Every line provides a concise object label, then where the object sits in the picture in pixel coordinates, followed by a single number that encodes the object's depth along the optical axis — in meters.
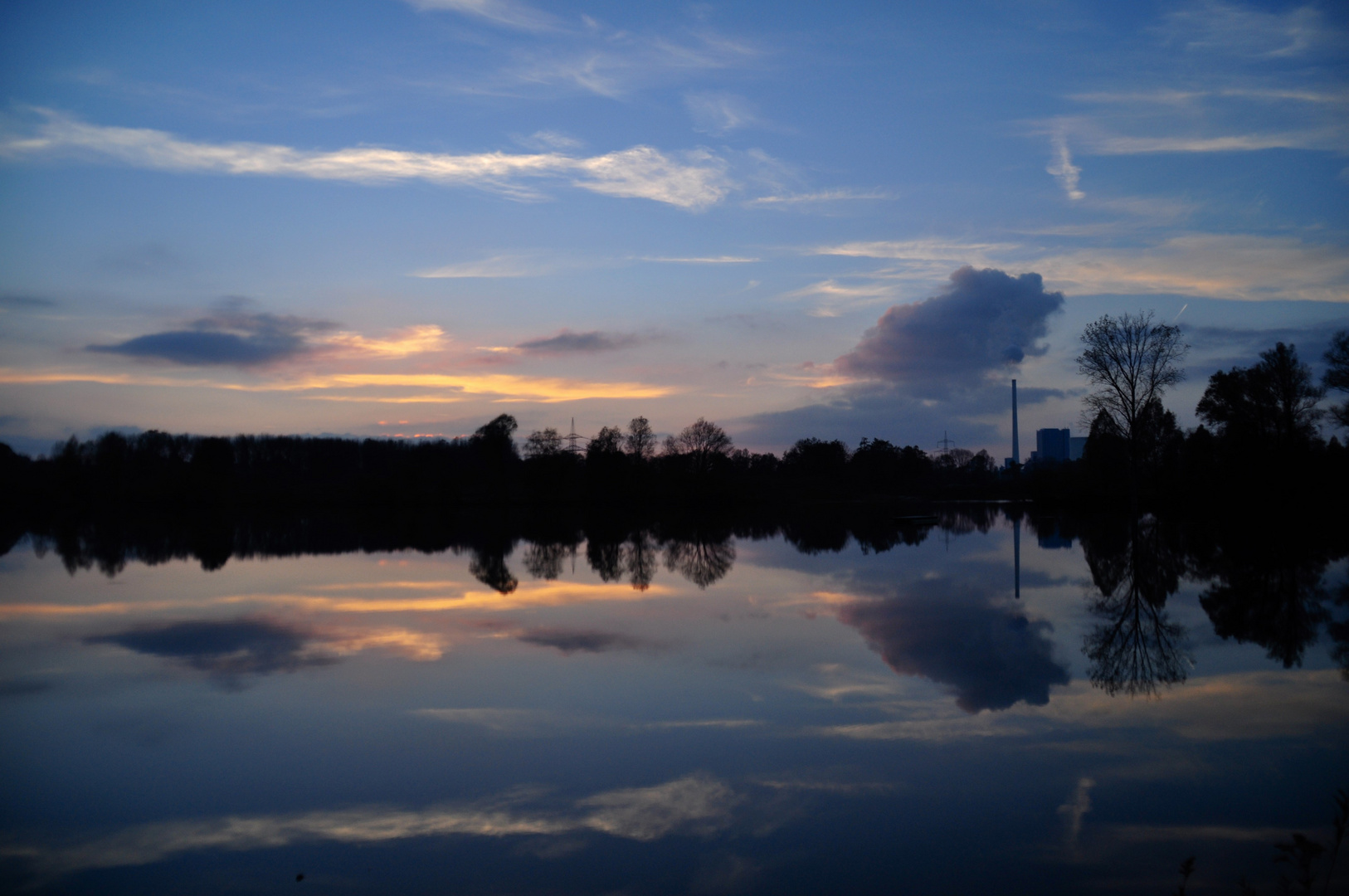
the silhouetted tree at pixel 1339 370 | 38.87
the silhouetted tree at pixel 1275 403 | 42.91
